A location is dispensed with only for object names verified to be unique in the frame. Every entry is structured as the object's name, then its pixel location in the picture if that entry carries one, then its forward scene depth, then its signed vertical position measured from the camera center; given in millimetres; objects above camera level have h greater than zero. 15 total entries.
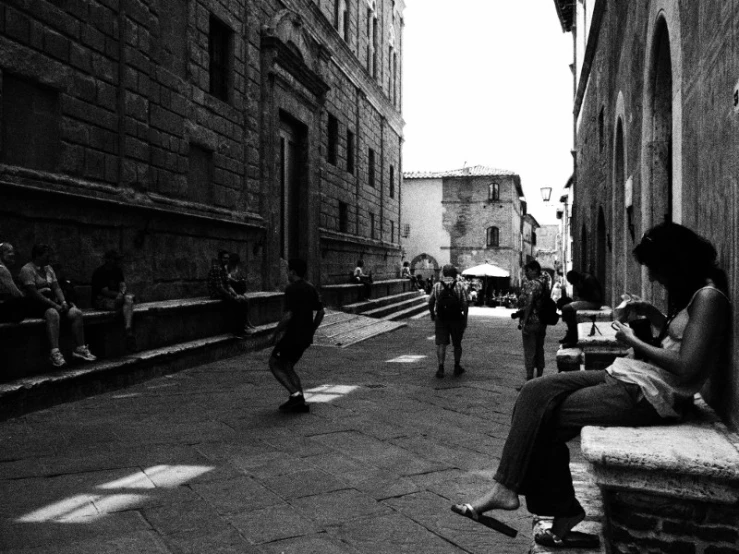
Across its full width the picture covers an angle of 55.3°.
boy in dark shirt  6613 -617
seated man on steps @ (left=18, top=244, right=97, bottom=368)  6918 -307
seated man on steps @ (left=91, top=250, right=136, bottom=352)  8258 -282
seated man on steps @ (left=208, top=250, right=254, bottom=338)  11091 -466
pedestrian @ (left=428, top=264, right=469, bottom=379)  8961 -544
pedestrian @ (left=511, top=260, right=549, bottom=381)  8250 -570
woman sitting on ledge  2672 -493
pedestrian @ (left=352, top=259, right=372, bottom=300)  20531 -354
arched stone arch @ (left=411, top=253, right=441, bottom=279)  47938 +152
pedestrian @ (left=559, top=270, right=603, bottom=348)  8383 -430
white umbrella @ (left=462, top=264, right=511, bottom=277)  36188 -232
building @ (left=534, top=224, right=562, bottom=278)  69188 +2741
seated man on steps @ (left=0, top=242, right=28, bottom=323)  6461 -297
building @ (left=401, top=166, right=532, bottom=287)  47344 +3370
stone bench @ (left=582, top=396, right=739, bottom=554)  2303 -743
